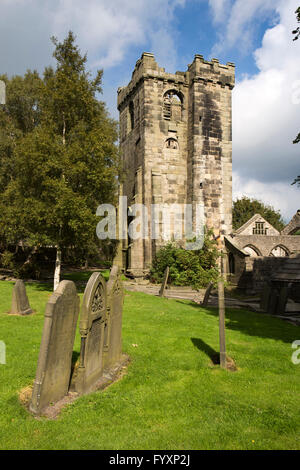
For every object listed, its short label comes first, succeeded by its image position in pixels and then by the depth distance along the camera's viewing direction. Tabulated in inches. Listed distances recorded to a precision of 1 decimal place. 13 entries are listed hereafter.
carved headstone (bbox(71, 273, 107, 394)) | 186.4
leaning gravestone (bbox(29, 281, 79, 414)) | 163.6
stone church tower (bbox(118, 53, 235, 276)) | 870.4
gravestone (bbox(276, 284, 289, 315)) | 464.7
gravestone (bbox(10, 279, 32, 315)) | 371.9
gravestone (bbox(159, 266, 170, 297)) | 589.8
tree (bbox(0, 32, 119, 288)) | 485.1
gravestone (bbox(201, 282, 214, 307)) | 509.7
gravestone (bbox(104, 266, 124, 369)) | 220.9
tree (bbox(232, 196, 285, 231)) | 2079.2
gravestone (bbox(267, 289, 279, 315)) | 470.3
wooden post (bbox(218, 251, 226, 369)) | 235.0
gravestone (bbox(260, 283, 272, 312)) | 486.6
